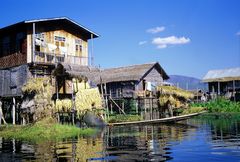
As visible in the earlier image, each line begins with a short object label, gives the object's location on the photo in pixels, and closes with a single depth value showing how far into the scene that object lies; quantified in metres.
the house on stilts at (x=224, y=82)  45.75
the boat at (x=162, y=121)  27.92
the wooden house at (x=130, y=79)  41.53
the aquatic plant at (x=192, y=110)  37.34
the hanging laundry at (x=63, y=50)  30.01
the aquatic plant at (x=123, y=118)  31.29
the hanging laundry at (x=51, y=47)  29.11
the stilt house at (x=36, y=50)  28.31
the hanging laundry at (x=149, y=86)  43.16
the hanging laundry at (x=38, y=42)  28.42
